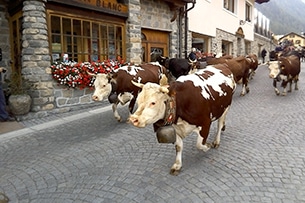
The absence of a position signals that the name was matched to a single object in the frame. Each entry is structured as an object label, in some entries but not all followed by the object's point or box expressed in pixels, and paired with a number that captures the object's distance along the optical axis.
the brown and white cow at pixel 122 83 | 5.22
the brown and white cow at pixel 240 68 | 7.69
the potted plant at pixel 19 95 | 6.15
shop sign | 7.55
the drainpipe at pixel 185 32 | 12.05
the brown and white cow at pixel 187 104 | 2.90
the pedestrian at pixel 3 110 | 6.13
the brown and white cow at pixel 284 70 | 8.40
